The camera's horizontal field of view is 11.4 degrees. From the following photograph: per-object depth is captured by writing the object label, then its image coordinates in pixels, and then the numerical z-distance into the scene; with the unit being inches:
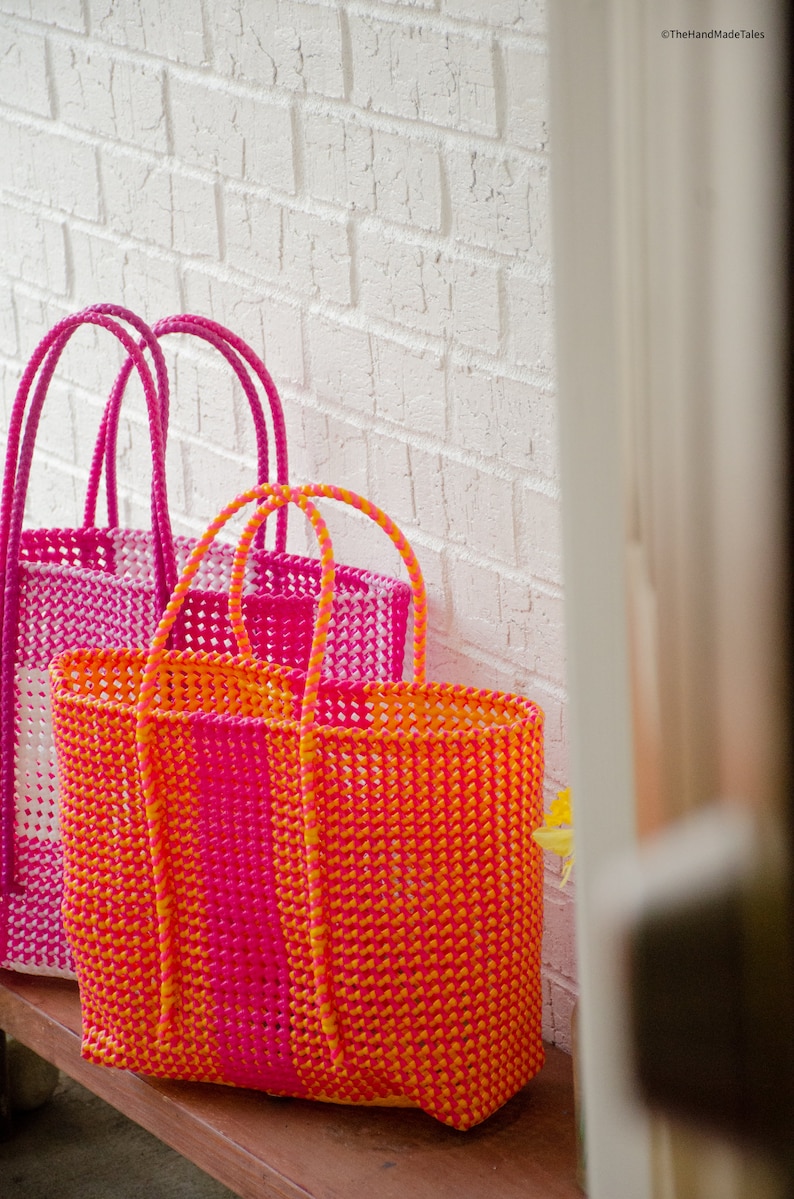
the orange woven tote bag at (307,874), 107.8
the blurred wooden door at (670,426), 48.1
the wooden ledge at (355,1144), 108.2
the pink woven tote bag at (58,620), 116.1
